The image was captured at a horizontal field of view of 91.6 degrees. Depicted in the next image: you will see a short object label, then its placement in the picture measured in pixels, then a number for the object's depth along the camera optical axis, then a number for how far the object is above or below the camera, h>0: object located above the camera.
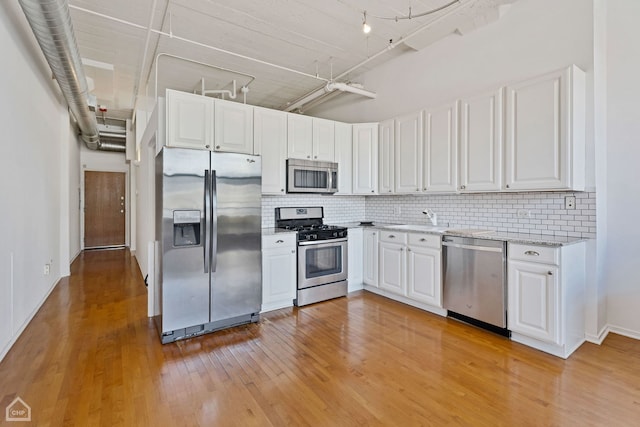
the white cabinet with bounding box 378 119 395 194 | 4.33 +0.77
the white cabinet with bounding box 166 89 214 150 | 3.19 +0.96
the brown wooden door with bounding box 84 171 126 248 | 8.20 +0.06
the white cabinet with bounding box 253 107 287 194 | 3.82 +0.83
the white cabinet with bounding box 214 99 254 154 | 3.48 +0.97
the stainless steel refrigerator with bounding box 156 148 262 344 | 2.90 -0.29
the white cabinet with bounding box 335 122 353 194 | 4.58 +0.82
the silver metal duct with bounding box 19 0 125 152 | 2.39 +1.57
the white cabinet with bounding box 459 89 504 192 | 3.14 +0.73
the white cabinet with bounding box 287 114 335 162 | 4.16 +1.01
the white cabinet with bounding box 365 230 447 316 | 3.46 -0.69
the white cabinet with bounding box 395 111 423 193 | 3.96 +0.76
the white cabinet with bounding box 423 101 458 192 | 3.55 +0.74
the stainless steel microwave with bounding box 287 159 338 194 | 4.10 +0.48
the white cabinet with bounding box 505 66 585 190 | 2.67 +0.72
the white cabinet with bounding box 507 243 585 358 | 2.52 -0.73
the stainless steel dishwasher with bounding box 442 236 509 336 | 2.89 -0.70
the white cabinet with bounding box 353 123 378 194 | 4.59 +0.79
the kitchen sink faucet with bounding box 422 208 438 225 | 4.07 -0.07
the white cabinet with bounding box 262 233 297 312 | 3.64 -0.71
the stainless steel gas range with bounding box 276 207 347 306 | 3.86 -0.63
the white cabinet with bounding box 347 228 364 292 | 4.36 -0.66
